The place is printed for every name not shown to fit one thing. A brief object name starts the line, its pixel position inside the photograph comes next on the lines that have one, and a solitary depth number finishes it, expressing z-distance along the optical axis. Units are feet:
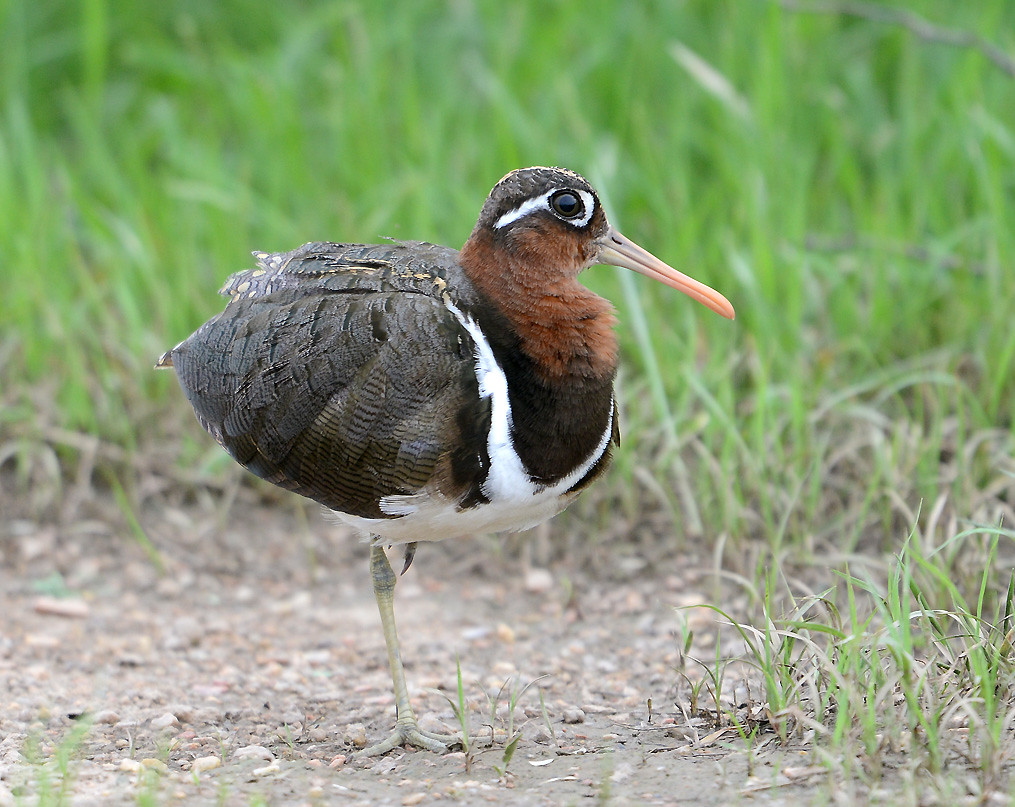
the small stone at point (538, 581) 28.96
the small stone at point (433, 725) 22.97
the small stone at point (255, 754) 20.56
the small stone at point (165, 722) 22.16
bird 20.67
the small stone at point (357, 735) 21.96
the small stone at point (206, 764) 20.11
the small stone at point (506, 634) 27.17
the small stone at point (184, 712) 22.67
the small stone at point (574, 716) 22.08
